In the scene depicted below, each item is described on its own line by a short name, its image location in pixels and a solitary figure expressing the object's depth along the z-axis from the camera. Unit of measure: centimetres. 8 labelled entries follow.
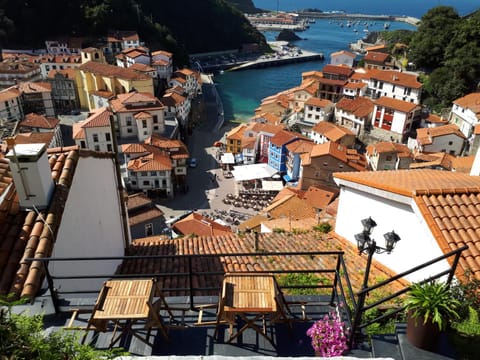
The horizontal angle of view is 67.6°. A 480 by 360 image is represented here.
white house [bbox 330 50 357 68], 7519
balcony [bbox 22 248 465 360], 409
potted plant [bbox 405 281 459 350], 361
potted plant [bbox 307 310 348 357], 387
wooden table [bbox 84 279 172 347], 390
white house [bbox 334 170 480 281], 550
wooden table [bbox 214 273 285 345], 396
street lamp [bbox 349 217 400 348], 429
